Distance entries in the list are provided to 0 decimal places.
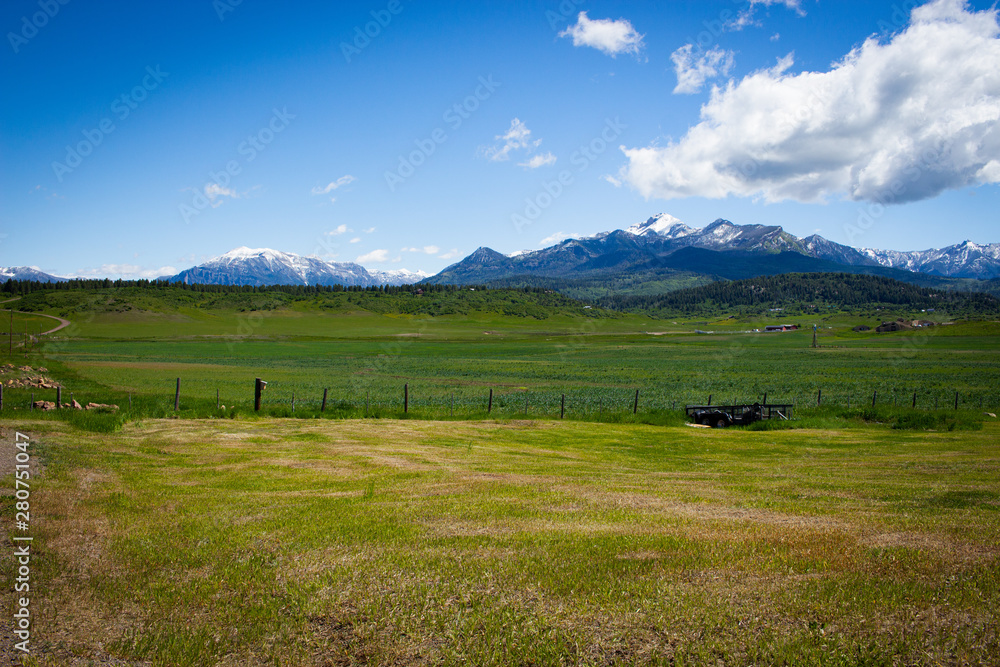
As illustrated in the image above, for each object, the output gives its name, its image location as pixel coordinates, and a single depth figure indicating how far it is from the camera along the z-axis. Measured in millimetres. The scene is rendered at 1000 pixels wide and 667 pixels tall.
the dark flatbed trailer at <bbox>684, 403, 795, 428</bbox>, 34438
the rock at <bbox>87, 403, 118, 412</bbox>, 28109
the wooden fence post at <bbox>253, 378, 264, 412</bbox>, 31516
